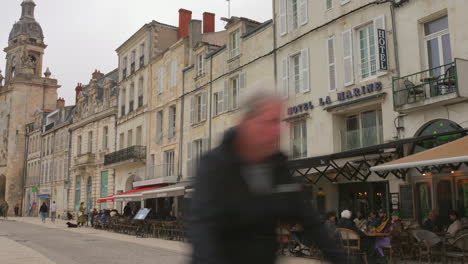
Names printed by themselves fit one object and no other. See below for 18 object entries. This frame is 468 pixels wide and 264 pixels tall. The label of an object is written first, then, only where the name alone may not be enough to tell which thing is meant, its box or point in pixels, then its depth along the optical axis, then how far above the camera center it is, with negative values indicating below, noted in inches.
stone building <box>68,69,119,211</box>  1457.9 +207.0
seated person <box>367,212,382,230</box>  493.4 -21.0
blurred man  71.1 +0.4
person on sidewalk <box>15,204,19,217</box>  2114.5 -25.8
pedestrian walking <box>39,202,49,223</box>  1402.2 -16.3
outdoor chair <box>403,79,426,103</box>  527.0 +121.9
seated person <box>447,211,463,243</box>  414.0 -22.7
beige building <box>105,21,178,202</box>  1242.6 +281.2
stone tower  2246.6 +524.5
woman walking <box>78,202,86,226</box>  1178.0 -30.8
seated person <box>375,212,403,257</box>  411.2 -31.5
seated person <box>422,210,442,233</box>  479.2 -22.1
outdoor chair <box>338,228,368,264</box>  401.4 -32.8
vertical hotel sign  577.0 +186.3
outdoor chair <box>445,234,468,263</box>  360.6 -38.5
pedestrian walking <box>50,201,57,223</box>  1385.3 -19.2
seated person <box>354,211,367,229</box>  516.0 -20.9
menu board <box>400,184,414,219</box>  545.9 -0.5
